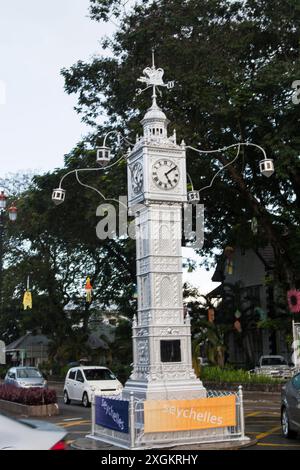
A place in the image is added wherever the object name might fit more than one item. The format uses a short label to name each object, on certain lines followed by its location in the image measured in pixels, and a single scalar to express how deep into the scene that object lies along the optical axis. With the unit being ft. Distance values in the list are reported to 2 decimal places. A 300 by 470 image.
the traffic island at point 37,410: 65.77
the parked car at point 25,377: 96.07
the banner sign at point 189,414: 37.37
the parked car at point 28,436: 18.69
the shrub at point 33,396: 66.74
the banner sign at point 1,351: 99.81
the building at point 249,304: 127.44
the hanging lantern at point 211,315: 120.26
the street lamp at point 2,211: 69.72
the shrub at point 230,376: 84.05
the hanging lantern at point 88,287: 113.07
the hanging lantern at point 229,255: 115.75
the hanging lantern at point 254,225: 95.30
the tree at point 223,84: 85.35
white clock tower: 43.73
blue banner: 38.32
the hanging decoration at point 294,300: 93.40
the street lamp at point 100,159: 54.44
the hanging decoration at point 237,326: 122.72
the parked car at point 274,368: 90.33
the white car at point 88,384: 76.23
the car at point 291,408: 41.19
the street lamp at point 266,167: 55.50
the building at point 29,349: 212.74
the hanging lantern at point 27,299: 114.52
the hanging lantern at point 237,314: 127.52
